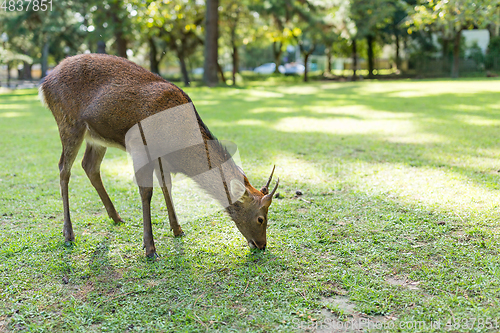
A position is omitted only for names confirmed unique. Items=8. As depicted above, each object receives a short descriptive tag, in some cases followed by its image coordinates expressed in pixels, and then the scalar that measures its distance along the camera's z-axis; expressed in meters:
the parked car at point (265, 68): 63.84
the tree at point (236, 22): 27.14
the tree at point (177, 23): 15.11
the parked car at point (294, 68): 55.41
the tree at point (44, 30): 29.72
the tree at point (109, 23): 23.03
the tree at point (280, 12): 27.06
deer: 3.66
